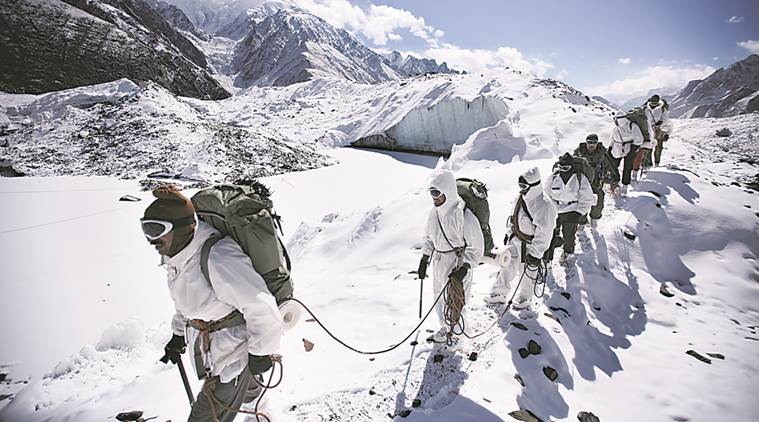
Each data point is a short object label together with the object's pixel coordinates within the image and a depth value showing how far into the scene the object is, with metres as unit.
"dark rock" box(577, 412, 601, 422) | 2.98
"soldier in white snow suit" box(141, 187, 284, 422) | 1.81
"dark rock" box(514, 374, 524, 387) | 3.23
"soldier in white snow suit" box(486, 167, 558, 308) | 4.16
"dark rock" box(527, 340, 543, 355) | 3.67
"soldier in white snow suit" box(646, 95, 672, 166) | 8.39
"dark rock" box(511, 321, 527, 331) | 4.00
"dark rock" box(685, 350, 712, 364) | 3.77
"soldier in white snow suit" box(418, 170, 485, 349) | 3.32
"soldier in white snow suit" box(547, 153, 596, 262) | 5.13
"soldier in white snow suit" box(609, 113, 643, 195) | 7.33
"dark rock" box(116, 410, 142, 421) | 2.86
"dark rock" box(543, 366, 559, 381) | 3.42
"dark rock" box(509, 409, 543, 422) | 2.79
